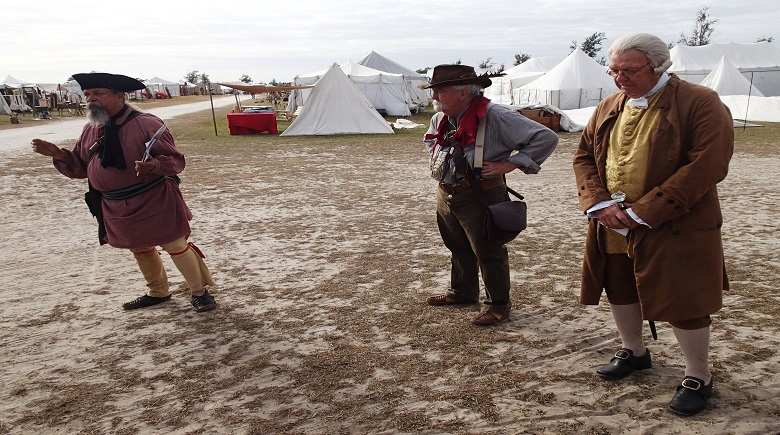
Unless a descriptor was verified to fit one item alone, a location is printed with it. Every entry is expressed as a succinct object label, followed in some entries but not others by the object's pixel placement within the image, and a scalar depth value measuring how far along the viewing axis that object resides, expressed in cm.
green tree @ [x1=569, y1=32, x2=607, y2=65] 6412
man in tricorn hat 356
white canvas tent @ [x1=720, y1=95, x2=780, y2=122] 1900
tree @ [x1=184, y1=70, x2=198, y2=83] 12280
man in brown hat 316
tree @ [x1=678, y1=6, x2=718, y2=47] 5494
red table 1772
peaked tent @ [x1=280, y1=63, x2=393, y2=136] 1809
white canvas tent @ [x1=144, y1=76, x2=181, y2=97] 6370
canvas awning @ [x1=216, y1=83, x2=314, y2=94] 2015
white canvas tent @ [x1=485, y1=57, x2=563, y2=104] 2803
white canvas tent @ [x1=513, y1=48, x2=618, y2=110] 2281
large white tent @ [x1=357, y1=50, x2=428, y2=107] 3088
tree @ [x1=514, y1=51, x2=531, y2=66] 6988
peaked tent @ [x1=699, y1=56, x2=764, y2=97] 2255
